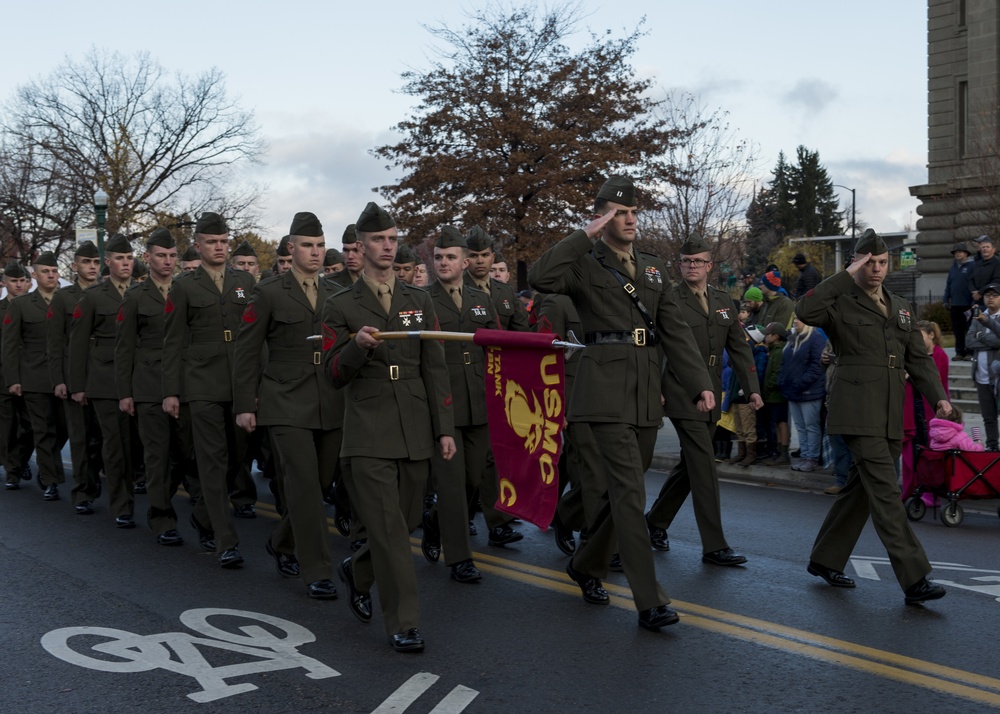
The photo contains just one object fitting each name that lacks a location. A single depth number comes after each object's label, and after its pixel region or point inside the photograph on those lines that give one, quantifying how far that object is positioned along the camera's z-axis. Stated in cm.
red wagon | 960
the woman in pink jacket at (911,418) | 999
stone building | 2911
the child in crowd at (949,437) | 1014
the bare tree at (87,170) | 4869
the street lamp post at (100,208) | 2998
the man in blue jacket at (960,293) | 1947
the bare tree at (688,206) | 3148
